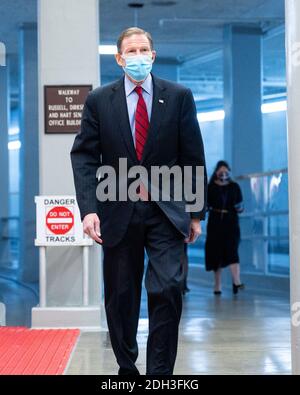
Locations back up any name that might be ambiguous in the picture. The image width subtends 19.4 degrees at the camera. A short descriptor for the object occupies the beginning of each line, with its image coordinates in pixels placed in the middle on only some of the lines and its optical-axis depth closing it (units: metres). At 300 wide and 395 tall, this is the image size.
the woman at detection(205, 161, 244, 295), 12.02
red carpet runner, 5.38
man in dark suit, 4.19
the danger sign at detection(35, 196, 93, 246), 7.52
